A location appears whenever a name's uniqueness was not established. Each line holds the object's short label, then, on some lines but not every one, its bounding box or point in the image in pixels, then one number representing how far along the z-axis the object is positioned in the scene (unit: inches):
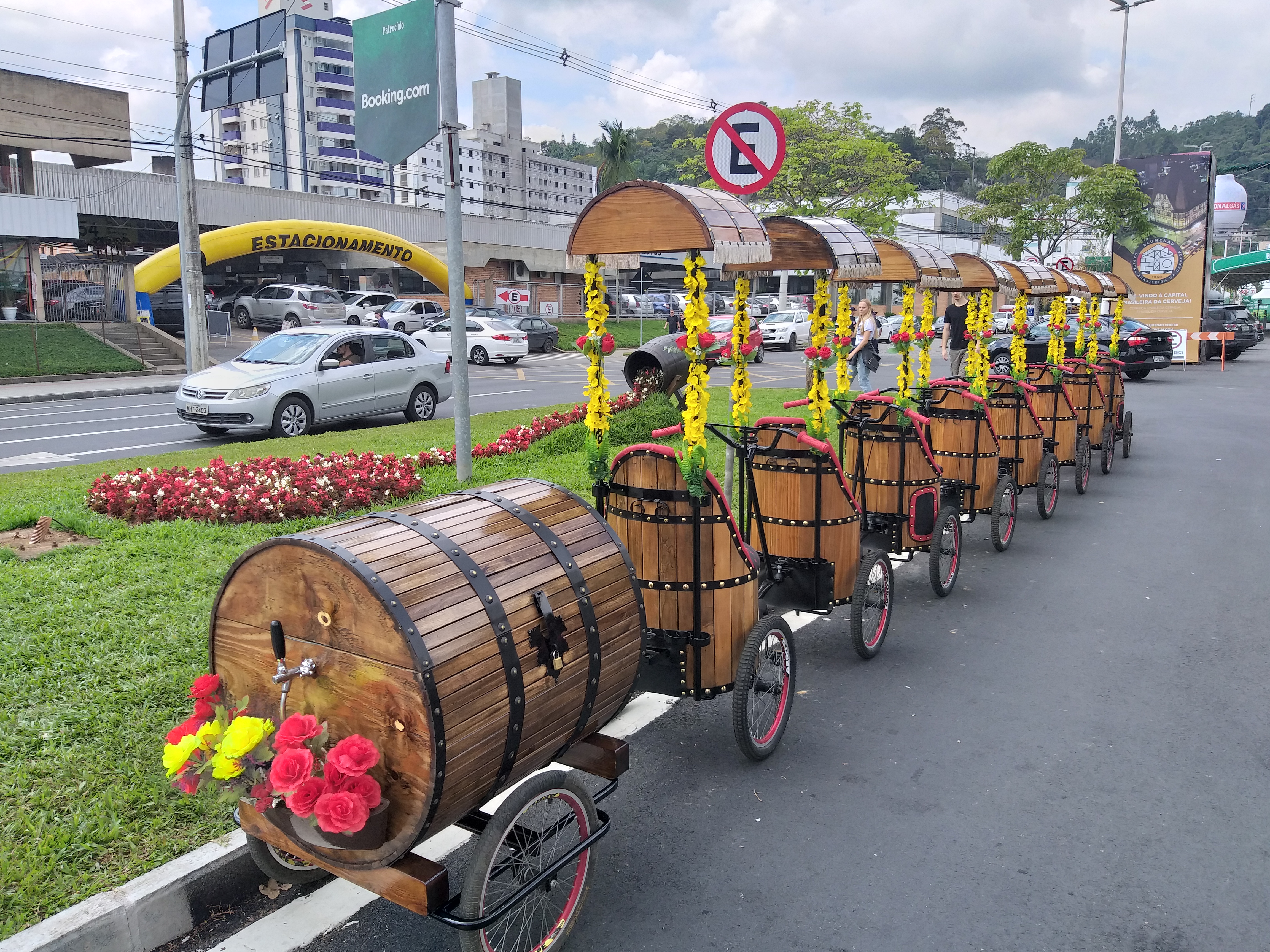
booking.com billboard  256.4
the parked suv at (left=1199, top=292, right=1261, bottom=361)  1225.4
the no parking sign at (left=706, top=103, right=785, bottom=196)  252.4
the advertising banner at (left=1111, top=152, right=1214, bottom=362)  1100.5
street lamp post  1205.1
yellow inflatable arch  920.9
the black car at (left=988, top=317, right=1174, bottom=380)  912.3
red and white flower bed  295.9
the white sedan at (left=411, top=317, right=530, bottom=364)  1147.3
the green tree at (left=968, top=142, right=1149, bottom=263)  1071.0
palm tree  2304.4
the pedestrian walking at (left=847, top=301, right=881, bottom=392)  698.3
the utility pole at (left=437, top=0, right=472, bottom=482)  258.2
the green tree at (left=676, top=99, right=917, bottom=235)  967.0
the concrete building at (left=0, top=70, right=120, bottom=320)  1095.6
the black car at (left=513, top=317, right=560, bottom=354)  1322.6
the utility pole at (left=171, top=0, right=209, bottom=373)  753.0
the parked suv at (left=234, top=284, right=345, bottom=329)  1353.3
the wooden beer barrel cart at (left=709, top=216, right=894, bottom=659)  213.9
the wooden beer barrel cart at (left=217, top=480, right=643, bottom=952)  108.5
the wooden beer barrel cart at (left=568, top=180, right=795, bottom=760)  167.8
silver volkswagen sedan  524.7
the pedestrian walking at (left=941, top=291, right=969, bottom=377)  727.7
